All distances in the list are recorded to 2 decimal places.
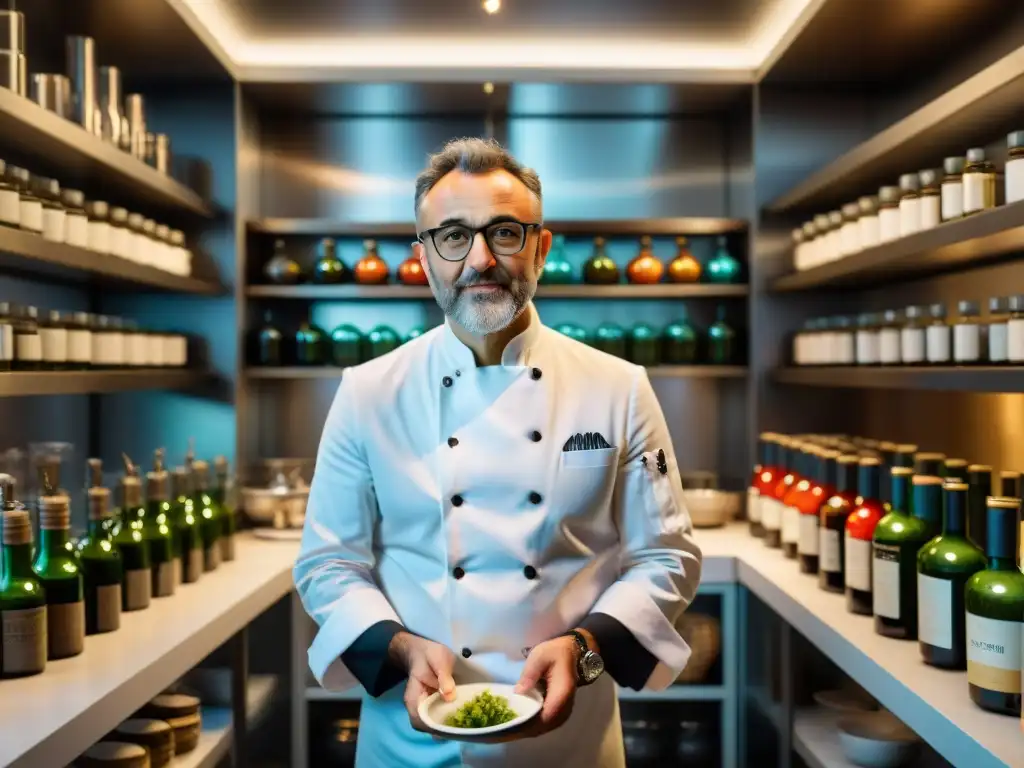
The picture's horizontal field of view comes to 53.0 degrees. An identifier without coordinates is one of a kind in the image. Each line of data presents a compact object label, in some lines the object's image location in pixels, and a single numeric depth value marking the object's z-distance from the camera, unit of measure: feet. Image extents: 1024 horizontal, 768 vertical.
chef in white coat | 5.14
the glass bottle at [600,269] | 11.93
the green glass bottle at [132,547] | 7.50
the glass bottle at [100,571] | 6.84
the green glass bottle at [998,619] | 4.96
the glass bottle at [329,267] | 12.01
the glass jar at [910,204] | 7.77
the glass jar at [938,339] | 7.47
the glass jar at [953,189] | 7.06
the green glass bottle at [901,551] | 6.44
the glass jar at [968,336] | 7.04
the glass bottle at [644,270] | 11.89
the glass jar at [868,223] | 8.71
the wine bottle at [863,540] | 7.17
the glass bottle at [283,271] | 12.00
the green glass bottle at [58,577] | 6.17
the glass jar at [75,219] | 7.75
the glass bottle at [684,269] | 11.98
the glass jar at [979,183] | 6.80
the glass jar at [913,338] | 7.91
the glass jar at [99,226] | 8.25
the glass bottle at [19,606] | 5.75
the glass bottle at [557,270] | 11.89
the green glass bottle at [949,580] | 5.64
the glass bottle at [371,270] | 12.09
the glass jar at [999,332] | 6.60
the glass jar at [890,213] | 8.23
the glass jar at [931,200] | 7.59
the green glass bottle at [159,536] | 8.09
